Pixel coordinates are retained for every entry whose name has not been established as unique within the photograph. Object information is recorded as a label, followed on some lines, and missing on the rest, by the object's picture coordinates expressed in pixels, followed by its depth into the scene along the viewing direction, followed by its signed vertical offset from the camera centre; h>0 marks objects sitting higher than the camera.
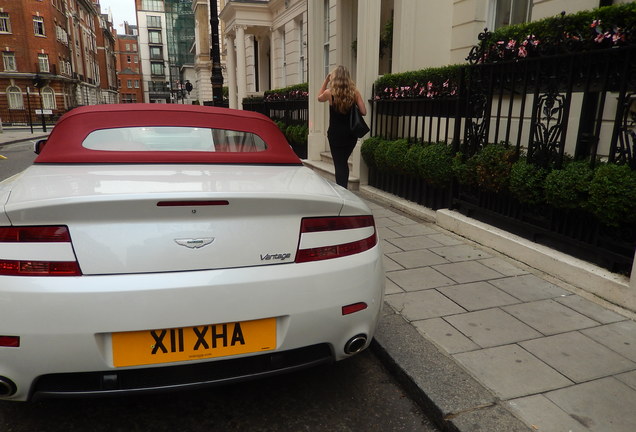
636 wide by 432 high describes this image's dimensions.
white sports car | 1.76 -0.67
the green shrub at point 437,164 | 5.46 -0.56
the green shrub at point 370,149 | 7.39 -0.53
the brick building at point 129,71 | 110.81 +10.91
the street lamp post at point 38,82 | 30.32 +3.17
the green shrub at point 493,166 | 4.48 -0.49
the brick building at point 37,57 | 45.16 +6.00
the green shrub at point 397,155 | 6.42 -0.54
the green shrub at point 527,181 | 4.05 -0.57
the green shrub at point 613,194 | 3.21 -0.54
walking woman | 6.12 +0.06
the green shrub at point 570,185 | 3.57 -0.54
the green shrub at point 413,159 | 5.96 -0.56
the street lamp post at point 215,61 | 11.44 +1.44
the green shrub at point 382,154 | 6.87 -0.57
